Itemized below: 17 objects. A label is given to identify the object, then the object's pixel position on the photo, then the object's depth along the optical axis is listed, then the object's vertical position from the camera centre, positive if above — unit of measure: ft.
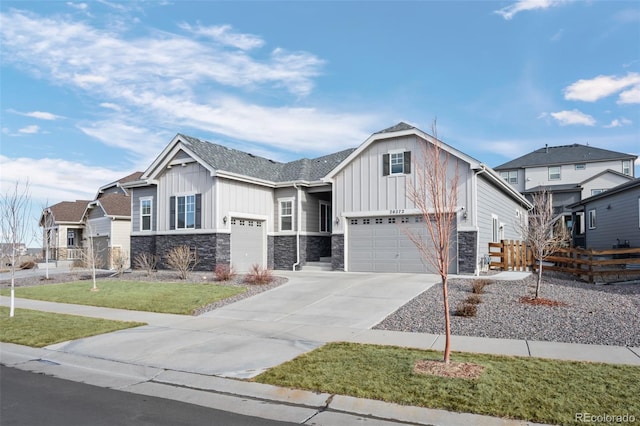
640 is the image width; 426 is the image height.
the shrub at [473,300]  37.66 -6.20
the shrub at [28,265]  105.60 -8.18
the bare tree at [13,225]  42.94 +0.50
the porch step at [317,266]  71.84 -6.18
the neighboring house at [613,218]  70.85 +1.59
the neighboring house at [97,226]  102.32 +1.03
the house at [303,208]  62.64 +3.24
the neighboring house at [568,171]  140.05 +18.75
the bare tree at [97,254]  58.23 -4.96
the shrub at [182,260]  63.05 -4.52
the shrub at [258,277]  53.62 -5.89
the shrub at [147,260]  73.15 -5.43
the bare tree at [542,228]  42.78 -0.12
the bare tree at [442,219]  21.56 +0.42
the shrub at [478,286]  42.82 -5.79
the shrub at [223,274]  57.52 -5.81
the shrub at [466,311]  34.01 -6.36
